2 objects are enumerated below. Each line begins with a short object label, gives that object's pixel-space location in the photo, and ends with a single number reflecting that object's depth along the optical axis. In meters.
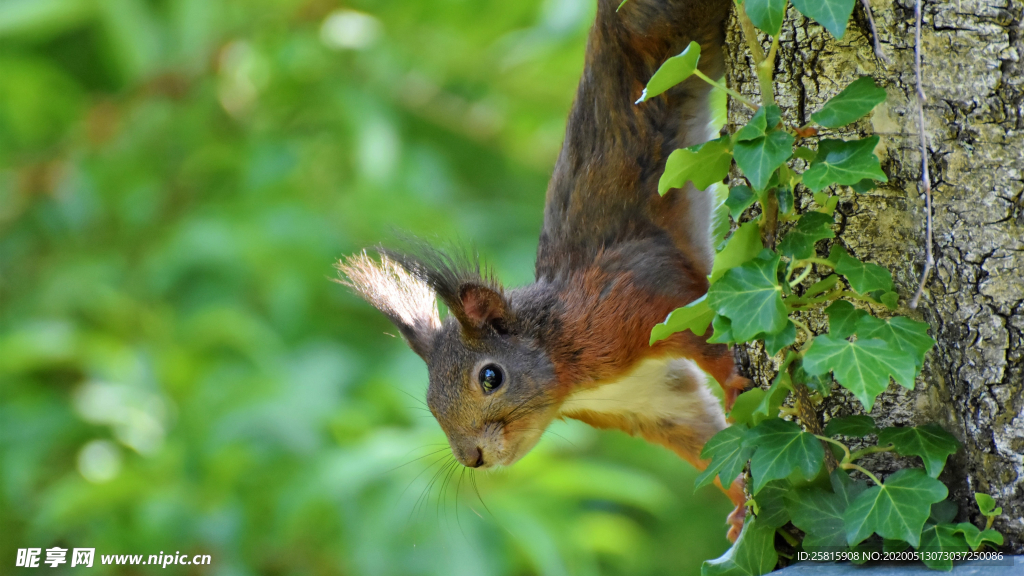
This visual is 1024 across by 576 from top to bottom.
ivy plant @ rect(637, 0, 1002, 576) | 4.60
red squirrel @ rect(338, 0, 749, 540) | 4.72
